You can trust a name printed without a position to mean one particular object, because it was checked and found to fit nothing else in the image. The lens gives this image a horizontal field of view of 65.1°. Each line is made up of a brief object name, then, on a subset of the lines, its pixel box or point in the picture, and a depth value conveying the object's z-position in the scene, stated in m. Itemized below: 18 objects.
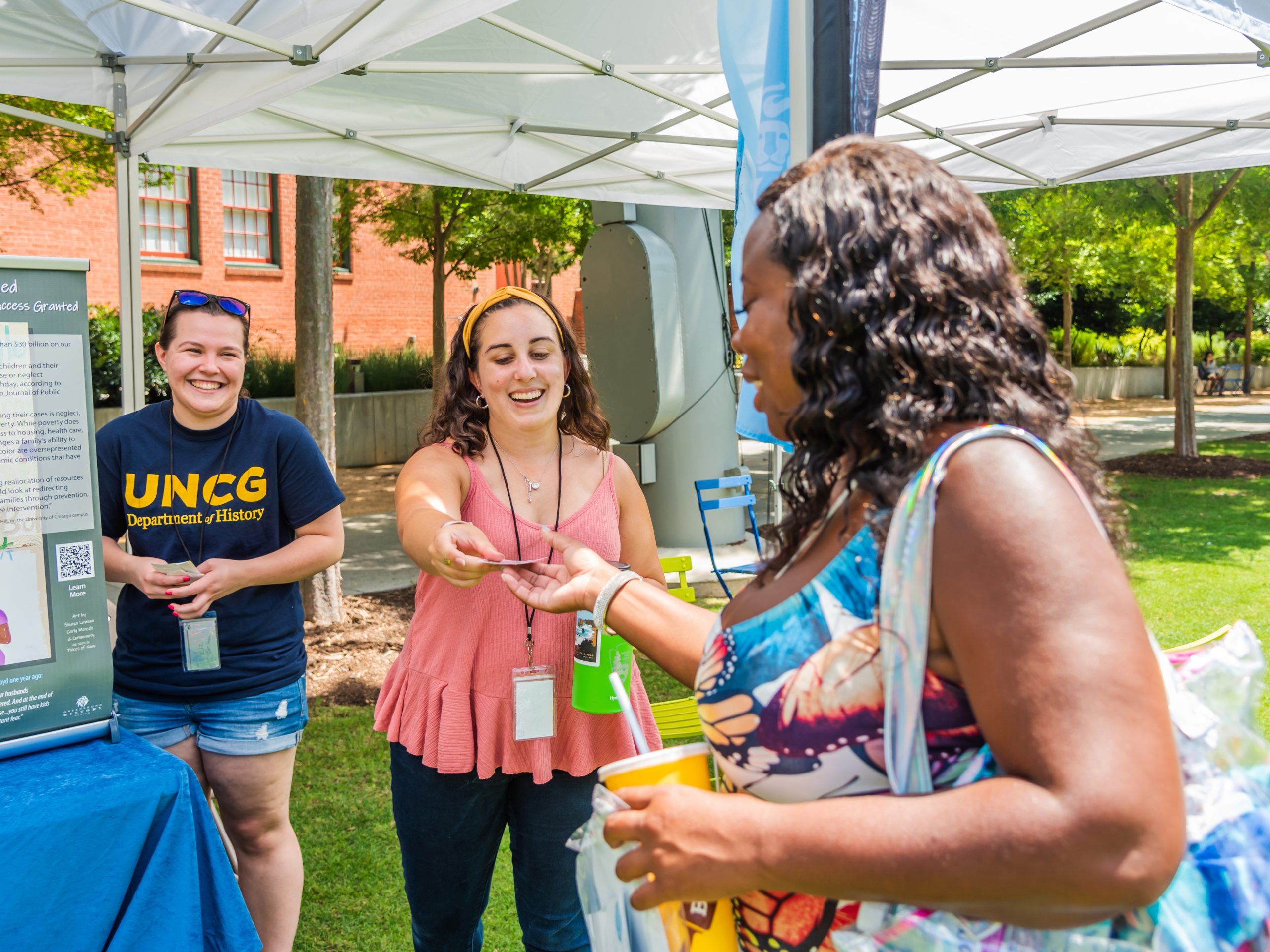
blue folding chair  6.53
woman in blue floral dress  0.85
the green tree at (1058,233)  13.44
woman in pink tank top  2.33
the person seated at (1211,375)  29.62
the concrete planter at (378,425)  14.74
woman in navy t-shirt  2.65
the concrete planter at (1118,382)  26.88
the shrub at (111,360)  12.48
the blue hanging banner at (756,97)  2.06
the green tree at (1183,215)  12.96
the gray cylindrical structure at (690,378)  8.06
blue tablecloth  1.77
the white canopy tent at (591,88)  3.55
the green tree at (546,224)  11.83
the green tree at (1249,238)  12.71
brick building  15.86
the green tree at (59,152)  8.52
